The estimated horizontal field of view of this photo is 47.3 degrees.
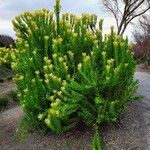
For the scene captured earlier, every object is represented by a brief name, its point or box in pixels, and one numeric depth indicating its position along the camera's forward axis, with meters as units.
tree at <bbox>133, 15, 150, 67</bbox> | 12.33
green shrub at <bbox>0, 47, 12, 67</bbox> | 4.83
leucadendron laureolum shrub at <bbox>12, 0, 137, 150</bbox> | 2.94
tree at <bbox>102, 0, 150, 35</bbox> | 15.23
